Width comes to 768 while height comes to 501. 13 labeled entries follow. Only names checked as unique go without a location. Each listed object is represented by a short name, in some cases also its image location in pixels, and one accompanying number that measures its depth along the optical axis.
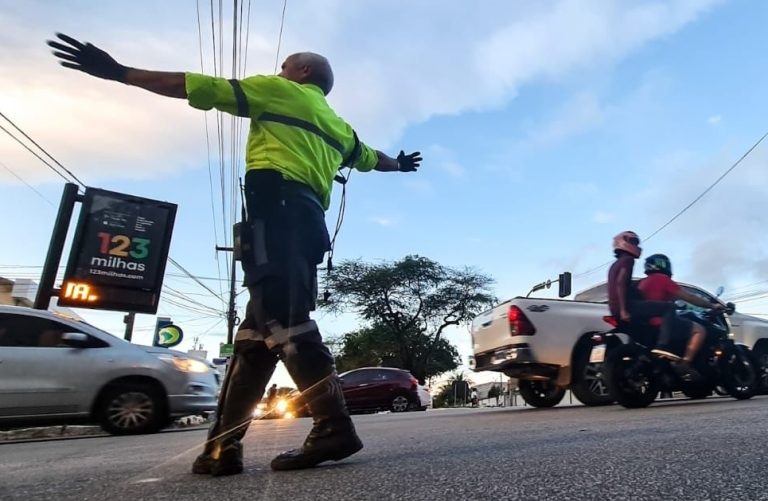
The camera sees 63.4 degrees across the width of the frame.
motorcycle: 6.22
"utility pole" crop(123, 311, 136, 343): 17.11
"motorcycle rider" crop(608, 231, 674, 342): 6.32
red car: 16.50
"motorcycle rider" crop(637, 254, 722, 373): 6.17
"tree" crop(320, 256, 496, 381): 36.03
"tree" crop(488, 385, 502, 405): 41.33
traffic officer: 2.38
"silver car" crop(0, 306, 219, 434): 7.02
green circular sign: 16.77
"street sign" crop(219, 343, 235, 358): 26.27
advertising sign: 14.81
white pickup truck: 7.23
